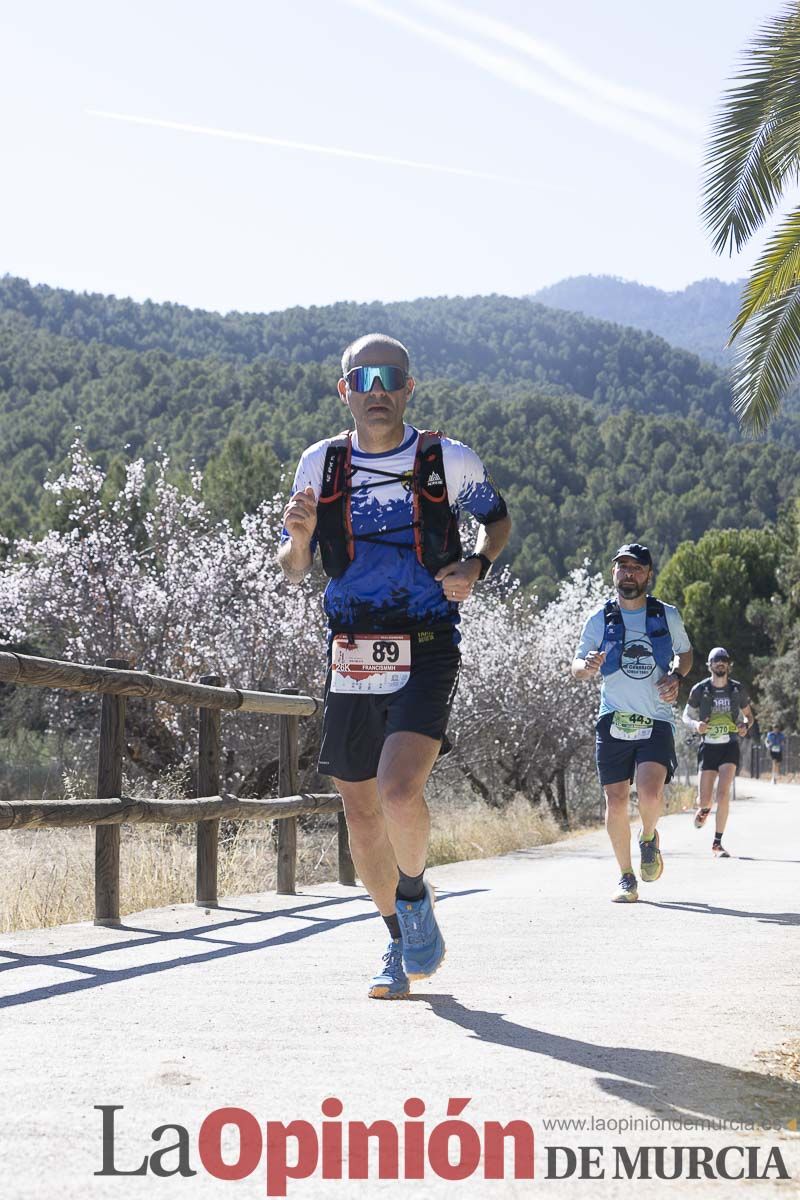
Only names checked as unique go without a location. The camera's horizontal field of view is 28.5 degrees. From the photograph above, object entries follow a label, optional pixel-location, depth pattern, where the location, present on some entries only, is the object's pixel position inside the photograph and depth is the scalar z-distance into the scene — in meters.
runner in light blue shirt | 9.26
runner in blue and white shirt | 5.16
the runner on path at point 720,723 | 14.64
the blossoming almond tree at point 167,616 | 23.55
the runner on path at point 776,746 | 52.16
